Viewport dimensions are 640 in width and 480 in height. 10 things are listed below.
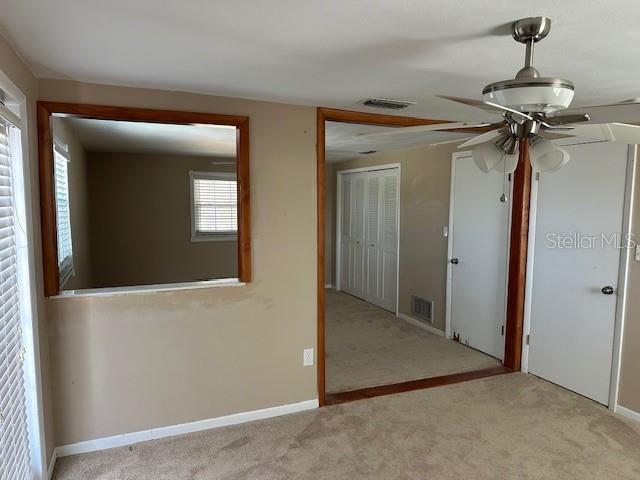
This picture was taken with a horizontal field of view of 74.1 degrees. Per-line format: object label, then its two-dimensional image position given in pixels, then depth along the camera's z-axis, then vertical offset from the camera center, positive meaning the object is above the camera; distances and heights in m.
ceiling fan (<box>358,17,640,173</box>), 1.29 +0.31
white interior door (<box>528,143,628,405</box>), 3.04 -0.45
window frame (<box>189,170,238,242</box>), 6.06 -0.09
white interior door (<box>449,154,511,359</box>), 3.98 -0.46
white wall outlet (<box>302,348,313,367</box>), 3.00 -1.05
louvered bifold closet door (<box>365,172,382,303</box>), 5.93 -0.43
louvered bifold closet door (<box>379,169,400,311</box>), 5.51 -0.38
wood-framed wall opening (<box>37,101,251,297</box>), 2.26 +0.31
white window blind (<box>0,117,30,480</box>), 1.72 -0.62
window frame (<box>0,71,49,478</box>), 1.94 -0.38
